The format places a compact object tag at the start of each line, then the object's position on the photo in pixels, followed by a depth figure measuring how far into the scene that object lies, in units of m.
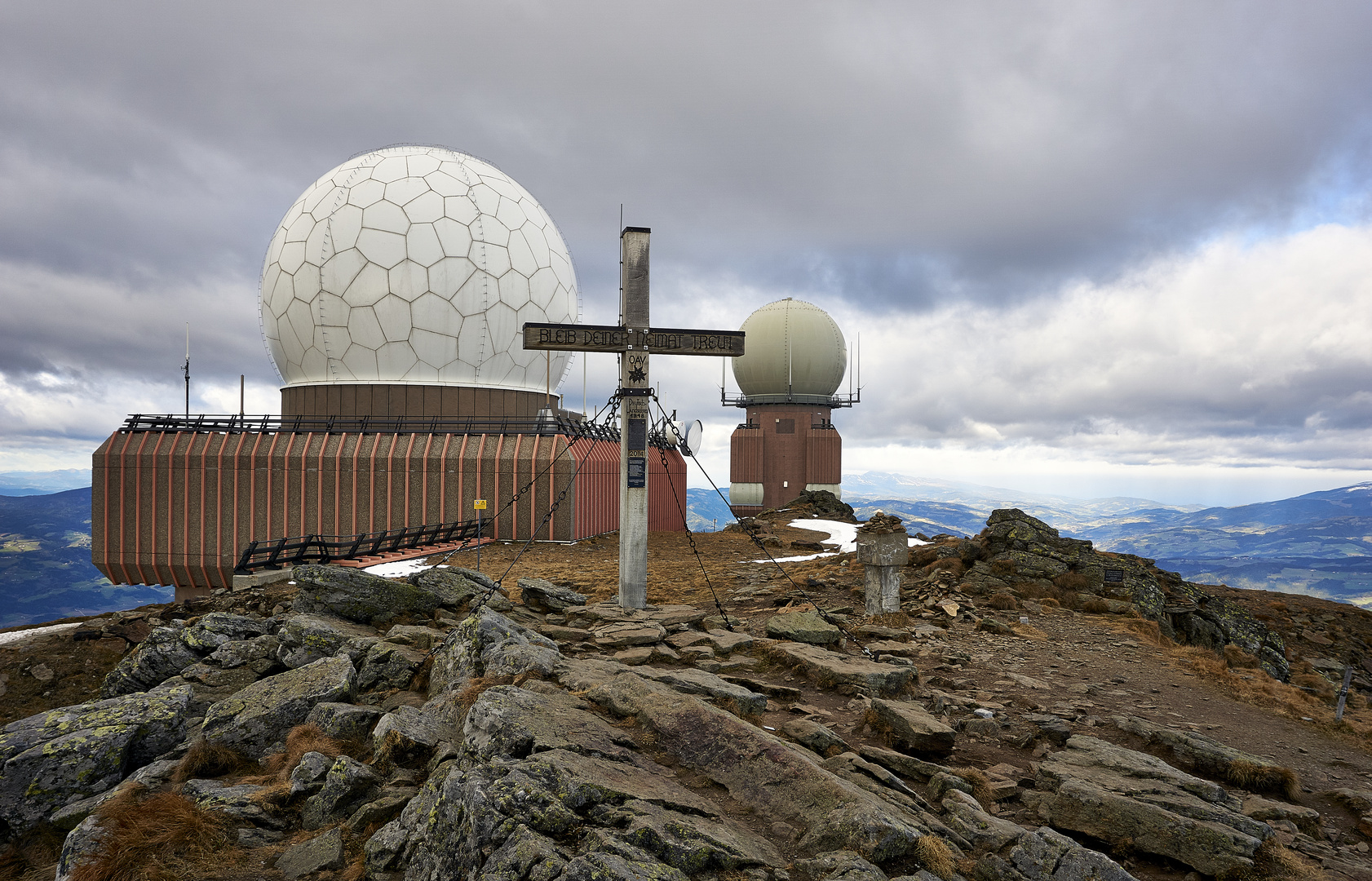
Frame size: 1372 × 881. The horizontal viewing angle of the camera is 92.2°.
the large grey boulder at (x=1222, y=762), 6.04
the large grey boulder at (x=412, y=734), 5.18
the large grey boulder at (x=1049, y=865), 4.10
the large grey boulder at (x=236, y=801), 4.71
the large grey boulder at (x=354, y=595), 8.88
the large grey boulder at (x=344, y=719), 5.75
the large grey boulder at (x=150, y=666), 7.66
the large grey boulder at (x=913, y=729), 6.11
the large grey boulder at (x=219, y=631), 8.02
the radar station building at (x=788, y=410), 42.06
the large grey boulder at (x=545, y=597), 10.70
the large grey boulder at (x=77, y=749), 5.24
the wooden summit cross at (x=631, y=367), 11.64
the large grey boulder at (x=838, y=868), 3.72
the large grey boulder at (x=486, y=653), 6.30
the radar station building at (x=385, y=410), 21.05
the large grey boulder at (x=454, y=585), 9.85
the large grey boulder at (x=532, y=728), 4.60
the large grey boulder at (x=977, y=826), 4.46
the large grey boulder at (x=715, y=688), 6.33
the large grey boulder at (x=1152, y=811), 4.72
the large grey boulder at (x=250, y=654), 7.68
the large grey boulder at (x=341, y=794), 4.68
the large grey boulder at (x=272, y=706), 5.88
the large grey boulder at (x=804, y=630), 9.48
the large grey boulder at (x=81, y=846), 4.21
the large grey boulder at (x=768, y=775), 4.05
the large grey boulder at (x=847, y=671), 7.66
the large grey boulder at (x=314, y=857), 4.20
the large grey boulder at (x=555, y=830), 3.55
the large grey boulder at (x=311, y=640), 7.61
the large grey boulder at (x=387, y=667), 6.96
